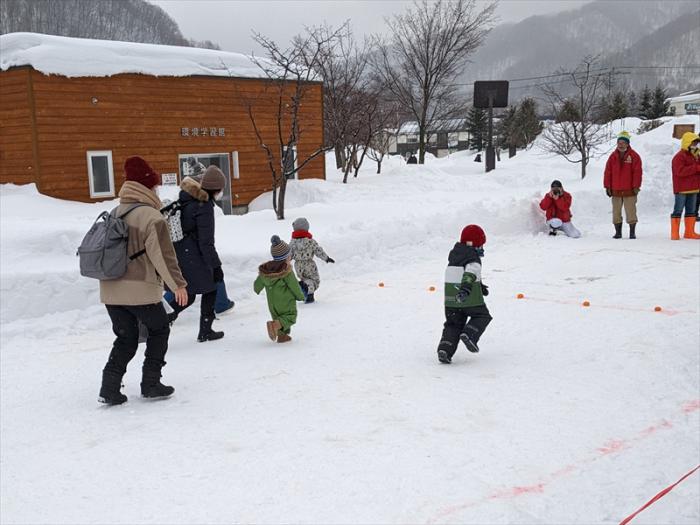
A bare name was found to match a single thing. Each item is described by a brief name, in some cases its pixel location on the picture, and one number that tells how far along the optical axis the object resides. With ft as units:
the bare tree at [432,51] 107.45
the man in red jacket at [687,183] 39.81
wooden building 50.47
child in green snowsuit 21.93
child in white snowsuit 27.68
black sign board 93.04
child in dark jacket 19.02
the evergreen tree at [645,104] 189.57
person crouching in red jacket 42.93
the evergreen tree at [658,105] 182.20
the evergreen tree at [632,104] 227.67
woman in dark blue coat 21.76
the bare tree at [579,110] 70.49
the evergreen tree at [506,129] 185.68
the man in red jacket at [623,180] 40.50
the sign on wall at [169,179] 57.36
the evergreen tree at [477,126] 214.32
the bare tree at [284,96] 60.95
